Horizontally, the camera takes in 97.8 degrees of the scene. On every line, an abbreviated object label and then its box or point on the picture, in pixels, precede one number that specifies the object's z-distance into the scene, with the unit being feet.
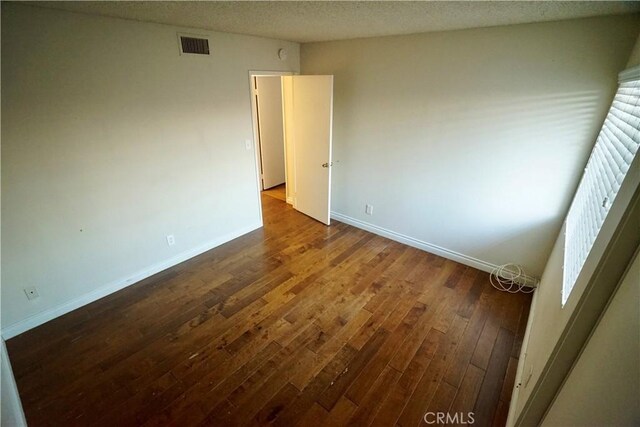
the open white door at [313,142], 11.38
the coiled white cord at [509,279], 9.00
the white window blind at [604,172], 4.12
